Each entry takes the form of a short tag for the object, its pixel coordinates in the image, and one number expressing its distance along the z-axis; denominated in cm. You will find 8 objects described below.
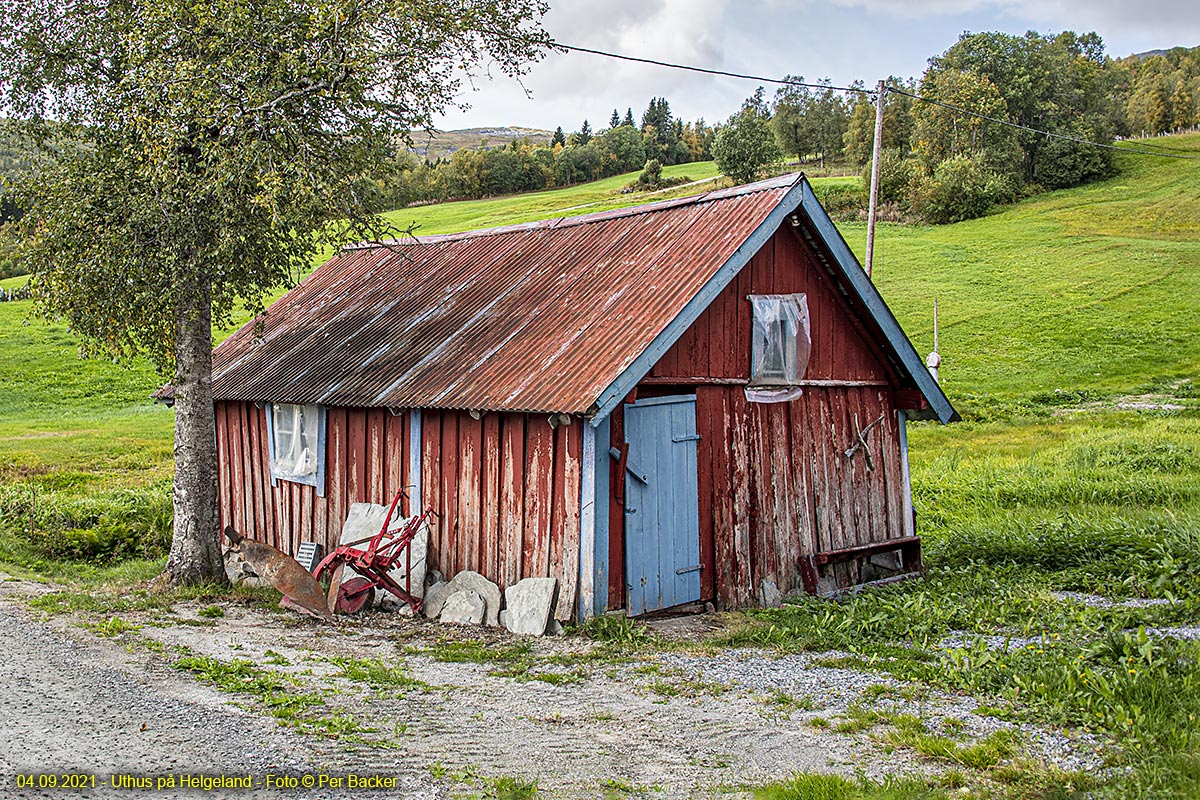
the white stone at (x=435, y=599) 1184
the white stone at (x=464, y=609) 1145
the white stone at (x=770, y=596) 1259
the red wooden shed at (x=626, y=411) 1112
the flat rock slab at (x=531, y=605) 1084
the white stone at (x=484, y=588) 1141
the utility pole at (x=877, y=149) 2203
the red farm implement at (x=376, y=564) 1165
